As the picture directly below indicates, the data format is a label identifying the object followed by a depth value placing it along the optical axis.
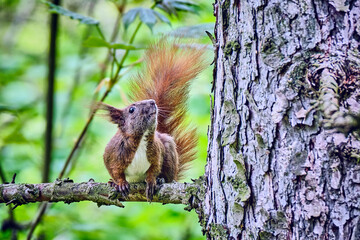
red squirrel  6.68
